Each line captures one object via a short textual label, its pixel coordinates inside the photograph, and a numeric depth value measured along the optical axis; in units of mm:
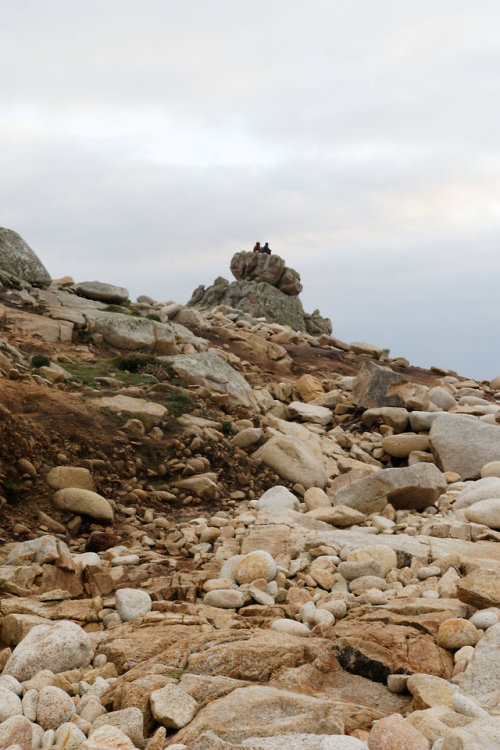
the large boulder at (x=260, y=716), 3654
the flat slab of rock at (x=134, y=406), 12426
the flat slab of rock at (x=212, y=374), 15656
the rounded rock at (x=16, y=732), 3641
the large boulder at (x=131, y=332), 18406
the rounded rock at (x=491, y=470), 12461
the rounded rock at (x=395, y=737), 3398
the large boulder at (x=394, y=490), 10148
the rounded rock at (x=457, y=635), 5004
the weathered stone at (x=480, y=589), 5574
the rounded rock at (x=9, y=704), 4009
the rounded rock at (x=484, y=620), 5262
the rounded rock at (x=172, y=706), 3889
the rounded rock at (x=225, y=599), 6375
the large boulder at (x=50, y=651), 4789
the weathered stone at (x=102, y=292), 23906
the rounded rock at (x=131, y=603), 6070
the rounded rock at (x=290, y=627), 5518
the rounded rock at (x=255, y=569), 6898
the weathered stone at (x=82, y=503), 9180
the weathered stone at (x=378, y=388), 17281
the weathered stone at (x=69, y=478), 9586
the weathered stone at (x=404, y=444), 14820
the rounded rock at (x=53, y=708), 4020
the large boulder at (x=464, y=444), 13445
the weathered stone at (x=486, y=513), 8922
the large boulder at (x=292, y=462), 12578
